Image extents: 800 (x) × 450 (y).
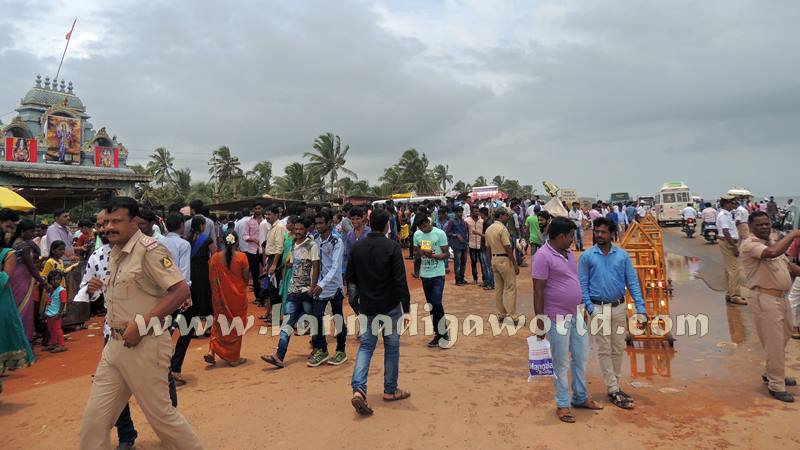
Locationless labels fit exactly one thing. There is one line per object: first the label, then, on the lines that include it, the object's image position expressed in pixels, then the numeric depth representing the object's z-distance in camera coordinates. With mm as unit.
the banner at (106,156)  29812
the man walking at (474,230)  10734
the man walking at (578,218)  17091
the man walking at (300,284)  5418
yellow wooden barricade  6355
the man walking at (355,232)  4895
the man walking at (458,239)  11039
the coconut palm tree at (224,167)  46219
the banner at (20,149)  25734
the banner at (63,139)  27891
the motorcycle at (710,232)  18312
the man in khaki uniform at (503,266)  7316
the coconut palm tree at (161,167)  47344
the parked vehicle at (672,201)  26781
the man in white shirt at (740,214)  12363
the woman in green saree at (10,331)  4445
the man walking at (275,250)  7706
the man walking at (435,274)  6203
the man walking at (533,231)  11805
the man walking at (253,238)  9359
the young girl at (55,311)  6656
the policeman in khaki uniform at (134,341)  2771
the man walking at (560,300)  3963
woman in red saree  5566
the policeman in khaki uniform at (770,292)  4309
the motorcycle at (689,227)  21719
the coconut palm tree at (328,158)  44650
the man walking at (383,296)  4320
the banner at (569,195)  32094
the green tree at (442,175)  68275
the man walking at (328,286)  5418
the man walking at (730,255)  8164
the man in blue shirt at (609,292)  4203
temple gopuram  25734
